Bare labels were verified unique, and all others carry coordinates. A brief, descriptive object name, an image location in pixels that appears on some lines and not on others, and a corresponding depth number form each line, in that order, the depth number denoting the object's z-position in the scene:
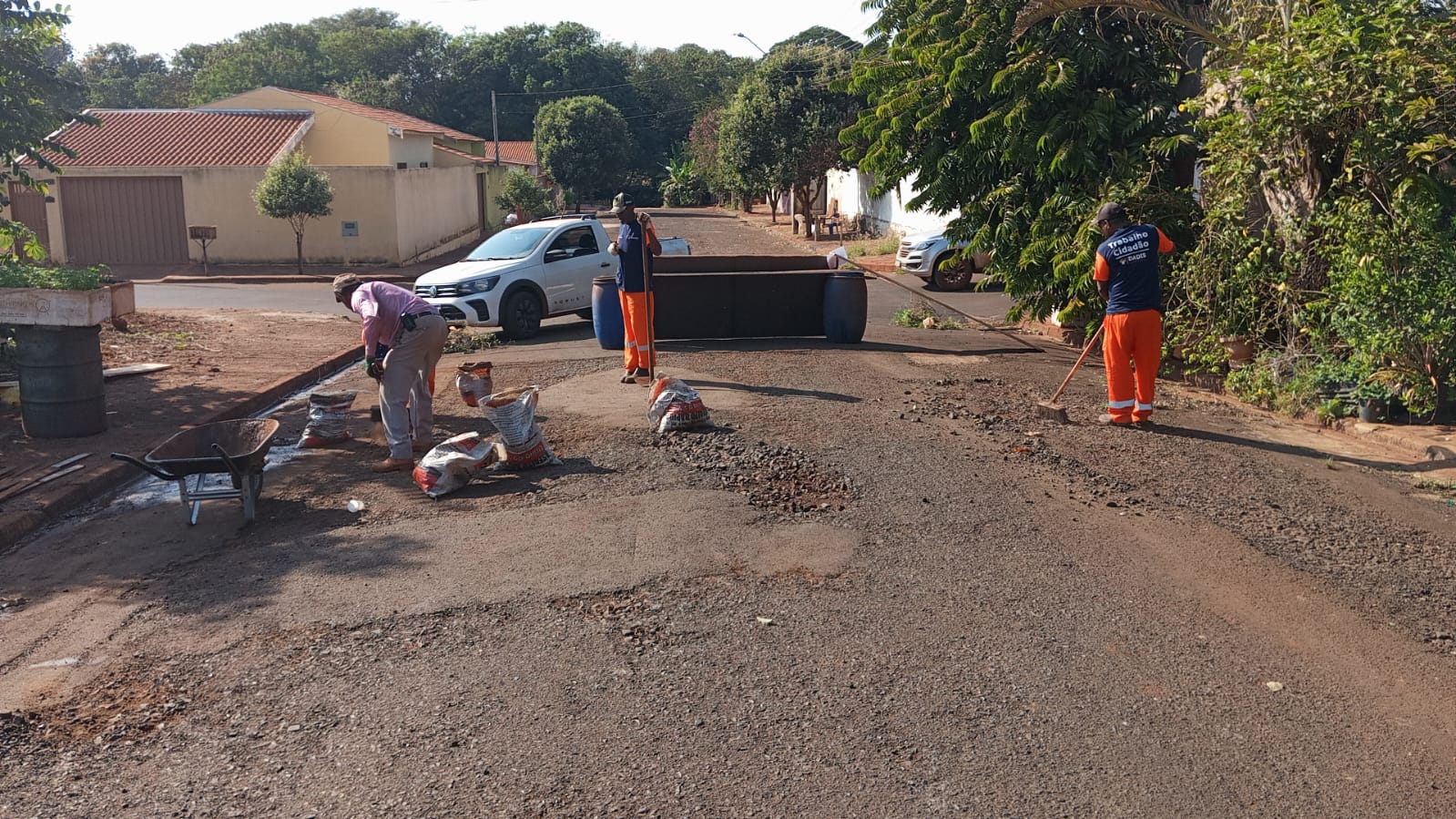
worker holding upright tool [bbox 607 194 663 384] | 11.45
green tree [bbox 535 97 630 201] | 68.38
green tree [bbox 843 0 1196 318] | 12.95
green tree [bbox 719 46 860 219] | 41.12
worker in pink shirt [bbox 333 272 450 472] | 8.29
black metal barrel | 9.40
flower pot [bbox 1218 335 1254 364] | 11.12
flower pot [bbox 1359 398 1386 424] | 9.55
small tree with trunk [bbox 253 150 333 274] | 27.34
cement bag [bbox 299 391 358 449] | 9.44
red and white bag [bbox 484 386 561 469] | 8.13
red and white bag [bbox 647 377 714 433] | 9.11
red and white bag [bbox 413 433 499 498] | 7.77
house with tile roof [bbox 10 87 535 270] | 30.17
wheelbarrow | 7.09
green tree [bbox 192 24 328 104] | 83.50
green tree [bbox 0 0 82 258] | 11.20
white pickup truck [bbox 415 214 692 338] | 15.89
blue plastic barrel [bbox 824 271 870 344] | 14.09
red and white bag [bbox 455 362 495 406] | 10.34
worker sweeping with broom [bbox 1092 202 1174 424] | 9.59
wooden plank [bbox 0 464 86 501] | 7.97
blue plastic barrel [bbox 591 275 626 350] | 13.85
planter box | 9.15
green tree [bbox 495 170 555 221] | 45.00
